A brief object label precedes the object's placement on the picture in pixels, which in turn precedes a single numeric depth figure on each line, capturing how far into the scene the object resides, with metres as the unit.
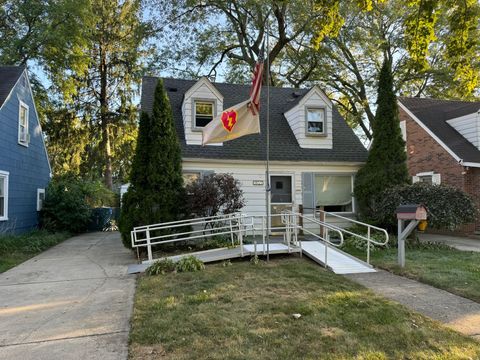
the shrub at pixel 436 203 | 10.87
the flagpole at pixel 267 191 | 7.98
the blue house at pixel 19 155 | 13.04
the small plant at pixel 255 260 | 8.50
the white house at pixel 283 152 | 13.00
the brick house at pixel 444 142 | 14.58
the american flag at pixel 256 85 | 8.13
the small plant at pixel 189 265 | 7.91
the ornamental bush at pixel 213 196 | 10.34
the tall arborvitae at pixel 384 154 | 12.53
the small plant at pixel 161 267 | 7.77
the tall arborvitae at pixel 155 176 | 10.22
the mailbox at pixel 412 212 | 7.32
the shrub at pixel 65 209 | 16.72
